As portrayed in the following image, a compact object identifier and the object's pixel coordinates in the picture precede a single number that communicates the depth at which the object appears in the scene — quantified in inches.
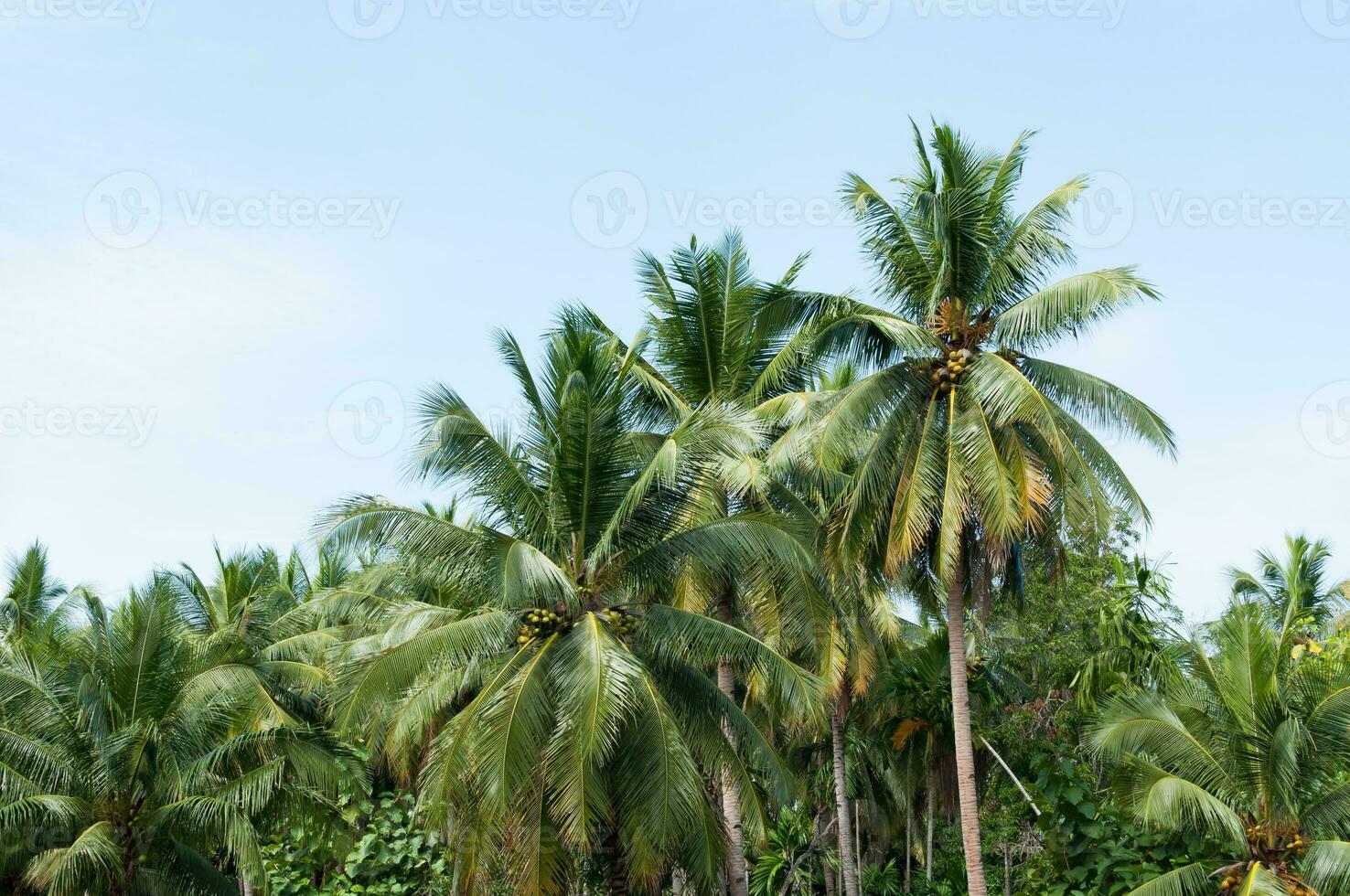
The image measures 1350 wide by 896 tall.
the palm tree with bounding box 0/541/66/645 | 1374.3
